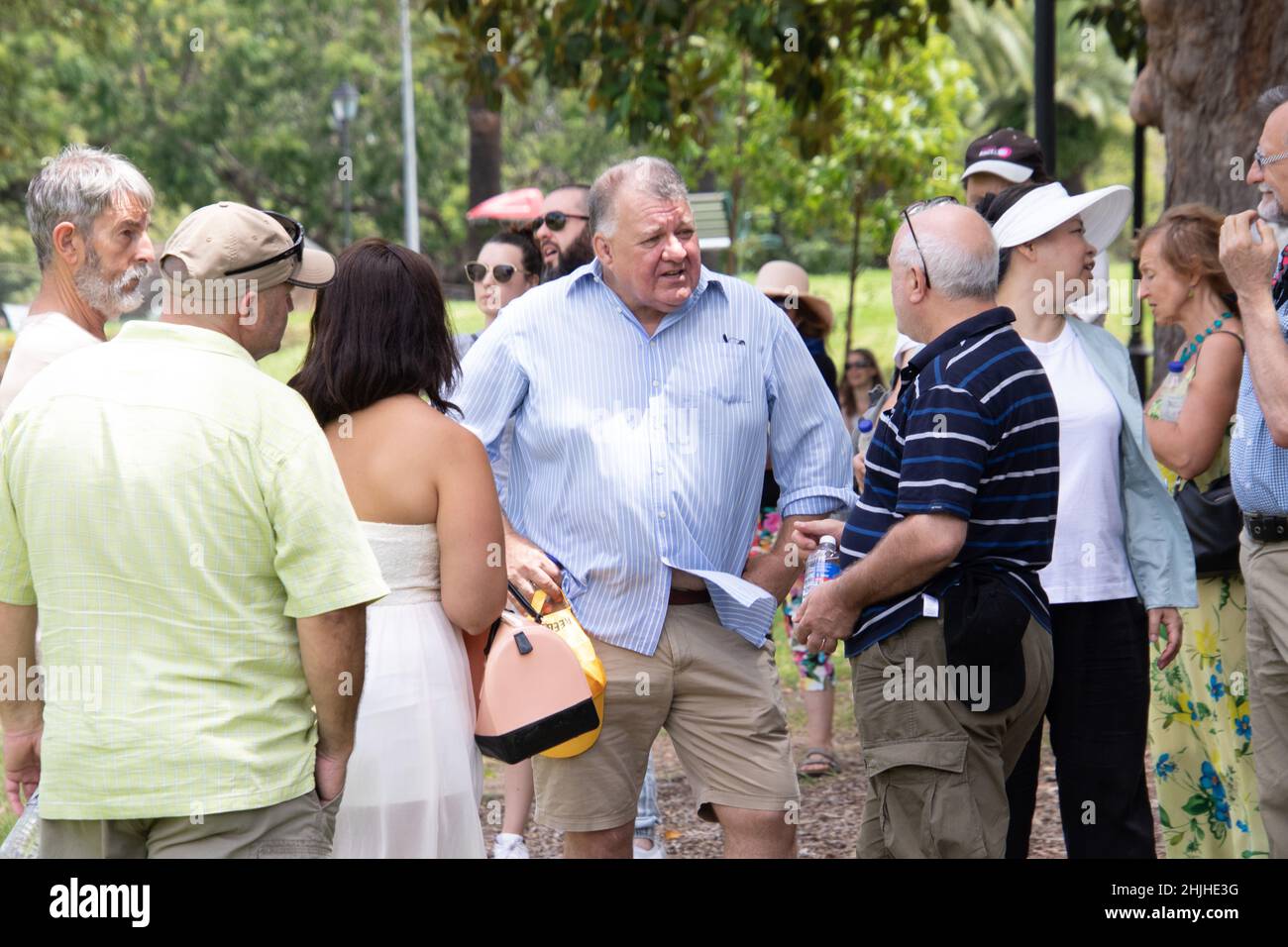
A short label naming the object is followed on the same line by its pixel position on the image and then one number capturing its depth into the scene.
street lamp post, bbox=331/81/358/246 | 22.98
